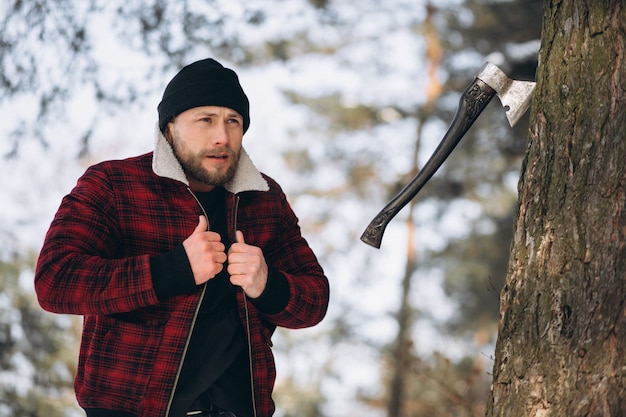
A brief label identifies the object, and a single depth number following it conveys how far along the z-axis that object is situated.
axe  2.89
